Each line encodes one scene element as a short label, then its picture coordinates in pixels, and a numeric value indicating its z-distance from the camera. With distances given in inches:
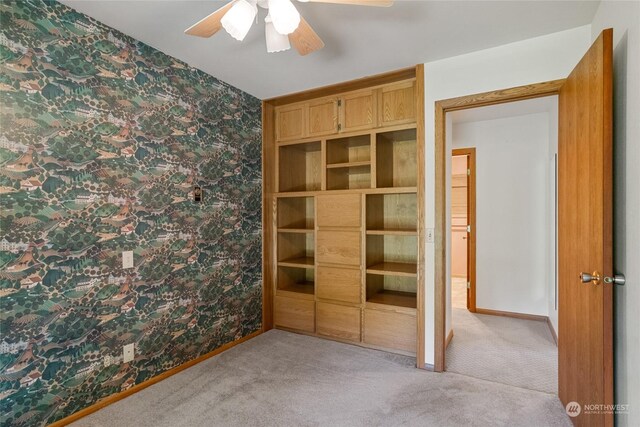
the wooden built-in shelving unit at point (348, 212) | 117.6
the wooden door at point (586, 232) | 57.9
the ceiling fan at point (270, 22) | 58.7
